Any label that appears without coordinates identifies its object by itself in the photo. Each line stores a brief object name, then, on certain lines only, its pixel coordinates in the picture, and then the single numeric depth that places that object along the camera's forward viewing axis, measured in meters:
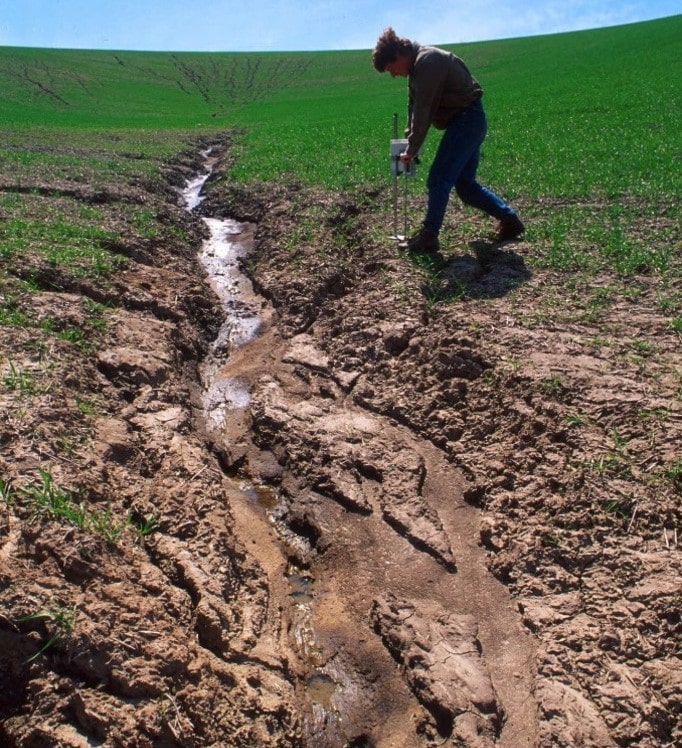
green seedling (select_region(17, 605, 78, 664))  2.55
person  5.79
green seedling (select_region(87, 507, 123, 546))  3.25
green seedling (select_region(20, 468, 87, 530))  3.14
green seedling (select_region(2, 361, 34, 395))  4.11
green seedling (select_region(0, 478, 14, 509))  3.12
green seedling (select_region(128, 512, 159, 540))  3.54
